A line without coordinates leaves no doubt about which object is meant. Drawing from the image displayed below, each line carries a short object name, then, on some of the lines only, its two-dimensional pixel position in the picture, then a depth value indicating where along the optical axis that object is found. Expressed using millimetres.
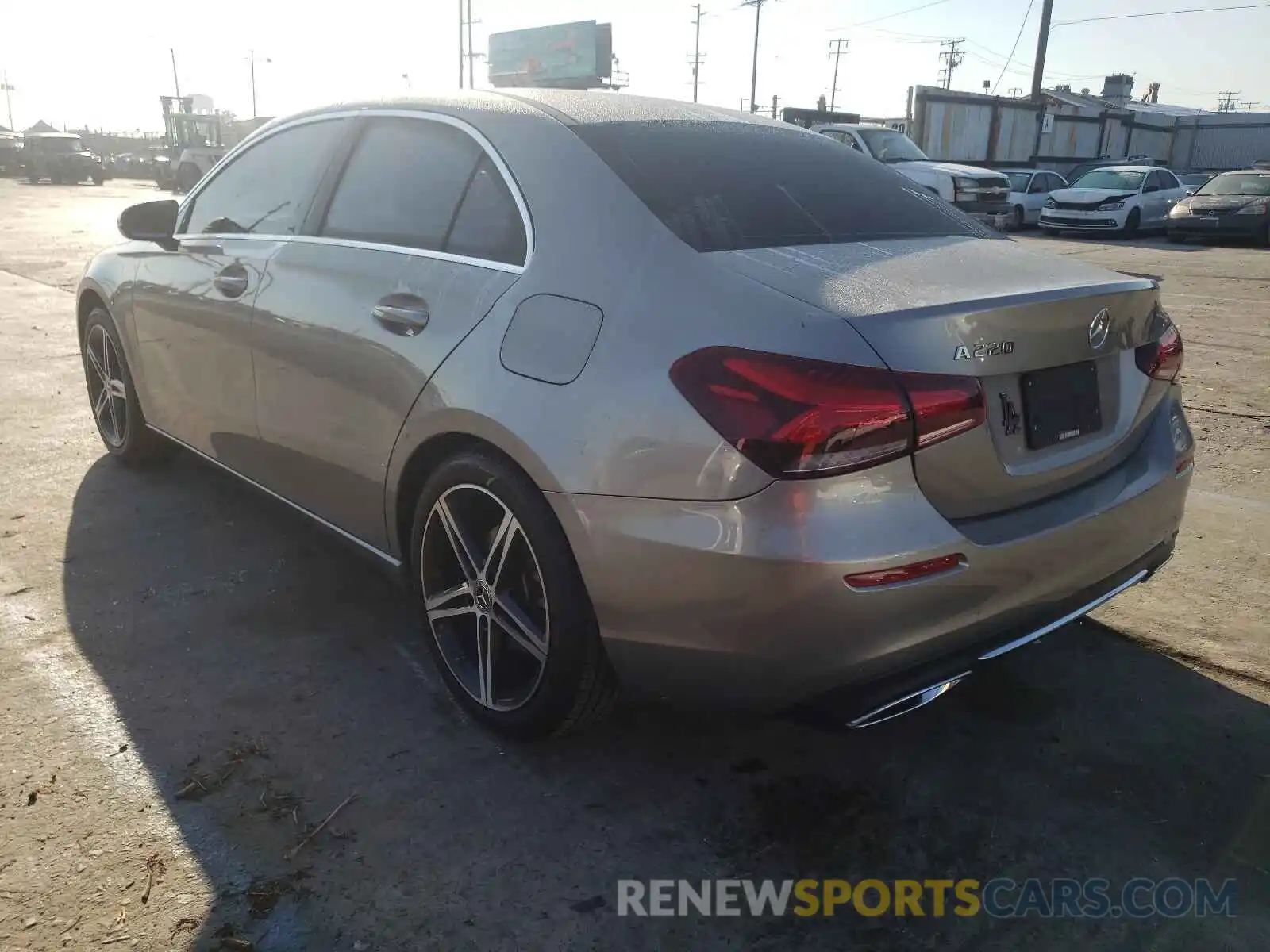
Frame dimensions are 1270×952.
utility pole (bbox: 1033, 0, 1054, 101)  36719
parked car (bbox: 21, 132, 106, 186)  39875
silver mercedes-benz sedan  1954
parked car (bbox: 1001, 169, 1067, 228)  24109
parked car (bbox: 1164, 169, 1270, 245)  19547
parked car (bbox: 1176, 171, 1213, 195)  29609
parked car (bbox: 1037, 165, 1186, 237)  21266
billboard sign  60844
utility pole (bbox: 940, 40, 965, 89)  92875
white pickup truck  18000
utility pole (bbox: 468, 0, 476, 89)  54597
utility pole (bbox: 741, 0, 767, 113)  66562
